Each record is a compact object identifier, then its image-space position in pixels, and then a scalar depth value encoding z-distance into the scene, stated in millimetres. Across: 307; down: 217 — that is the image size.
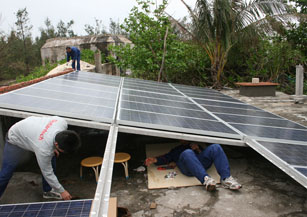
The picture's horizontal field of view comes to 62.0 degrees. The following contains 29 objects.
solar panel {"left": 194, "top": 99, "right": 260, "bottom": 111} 6855
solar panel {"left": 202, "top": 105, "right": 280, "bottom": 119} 6020
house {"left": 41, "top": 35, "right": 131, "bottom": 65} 26516
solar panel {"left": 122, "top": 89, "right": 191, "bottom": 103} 6918
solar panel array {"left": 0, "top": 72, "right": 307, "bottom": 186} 4086
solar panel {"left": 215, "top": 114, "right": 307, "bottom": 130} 5176
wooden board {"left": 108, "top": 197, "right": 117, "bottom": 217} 3246
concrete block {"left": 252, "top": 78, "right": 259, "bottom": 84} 12438
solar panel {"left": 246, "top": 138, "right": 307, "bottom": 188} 2988
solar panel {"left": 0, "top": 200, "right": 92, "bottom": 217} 2521
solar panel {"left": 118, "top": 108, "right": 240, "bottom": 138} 4137
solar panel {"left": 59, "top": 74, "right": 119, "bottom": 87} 8177
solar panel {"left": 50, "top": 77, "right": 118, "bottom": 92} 6910
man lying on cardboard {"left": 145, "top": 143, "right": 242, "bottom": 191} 4059
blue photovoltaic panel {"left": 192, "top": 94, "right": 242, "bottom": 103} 7851
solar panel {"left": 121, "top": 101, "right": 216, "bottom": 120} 5099
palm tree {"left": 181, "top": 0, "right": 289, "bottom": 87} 13141
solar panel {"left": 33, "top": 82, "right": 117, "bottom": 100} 5859
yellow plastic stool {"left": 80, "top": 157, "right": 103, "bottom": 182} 4741
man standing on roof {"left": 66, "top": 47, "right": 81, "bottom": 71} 12209
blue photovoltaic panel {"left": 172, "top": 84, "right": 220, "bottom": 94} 9338
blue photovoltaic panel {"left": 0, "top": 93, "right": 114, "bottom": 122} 4059
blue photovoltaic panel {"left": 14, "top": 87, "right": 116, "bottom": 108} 5016
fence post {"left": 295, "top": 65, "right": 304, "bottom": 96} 9941
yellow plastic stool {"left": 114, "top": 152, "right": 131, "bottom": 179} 4812
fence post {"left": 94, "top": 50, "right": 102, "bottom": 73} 16358
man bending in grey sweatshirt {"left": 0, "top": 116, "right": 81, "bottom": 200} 3189
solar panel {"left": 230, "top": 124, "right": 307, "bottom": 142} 4339
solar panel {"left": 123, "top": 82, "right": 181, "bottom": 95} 8092
